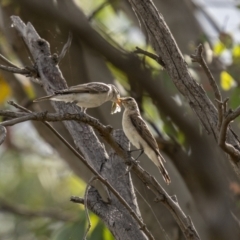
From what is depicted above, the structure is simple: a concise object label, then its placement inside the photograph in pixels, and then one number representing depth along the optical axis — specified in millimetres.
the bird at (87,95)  6363
